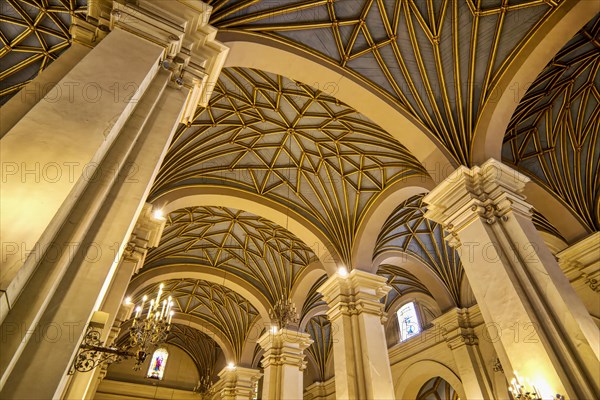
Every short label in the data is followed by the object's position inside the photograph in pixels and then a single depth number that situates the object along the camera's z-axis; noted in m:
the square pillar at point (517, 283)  4.81
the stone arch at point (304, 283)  12.93
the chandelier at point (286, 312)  8.78
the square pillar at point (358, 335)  8.31
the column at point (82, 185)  2.25
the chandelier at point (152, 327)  6.04
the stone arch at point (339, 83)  6.82
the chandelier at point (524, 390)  4.75
